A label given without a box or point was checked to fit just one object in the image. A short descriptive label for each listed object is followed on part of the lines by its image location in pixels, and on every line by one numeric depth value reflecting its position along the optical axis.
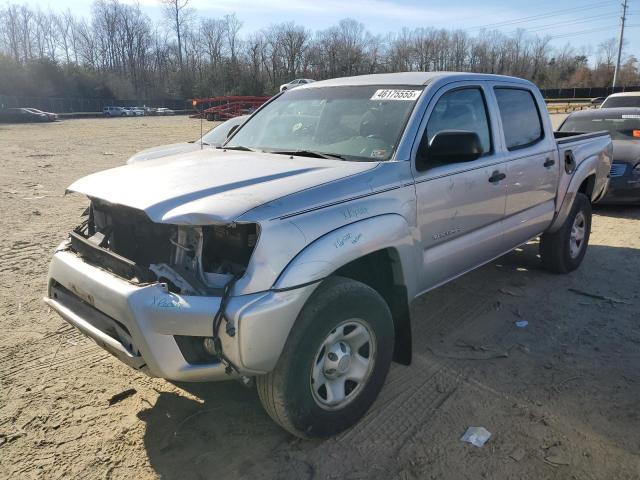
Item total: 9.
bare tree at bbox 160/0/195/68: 82.43
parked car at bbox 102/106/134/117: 58.47
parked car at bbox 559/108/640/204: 8.48
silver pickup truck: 2.43
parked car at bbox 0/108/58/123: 41.12
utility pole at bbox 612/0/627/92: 56.33
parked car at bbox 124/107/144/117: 59.15
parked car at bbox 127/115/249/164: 7.64
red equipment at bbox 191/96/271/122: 32.78
